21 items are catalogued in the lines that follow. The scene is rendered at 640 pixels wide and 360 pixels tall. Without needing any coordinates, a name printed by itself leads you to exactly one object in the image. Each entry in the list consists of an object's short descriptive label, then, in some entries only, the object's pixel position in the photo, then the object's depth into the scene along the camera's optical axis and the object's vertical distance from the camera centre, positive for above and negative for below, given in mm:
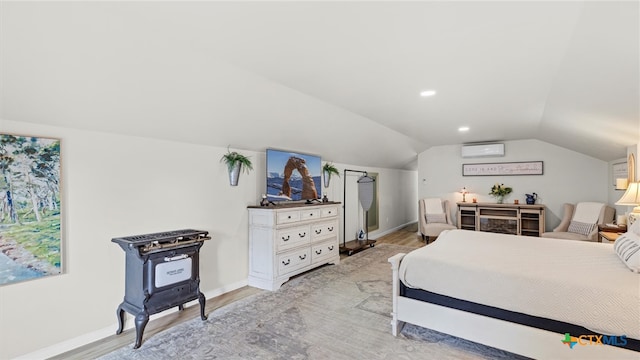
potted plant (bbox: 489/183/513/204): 6504 -220
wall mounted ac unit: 6395 +701
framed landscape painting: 2217 -204
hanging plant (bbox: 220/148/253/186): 3820 +252
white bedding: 1943 -756
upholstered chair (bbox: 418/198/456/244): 6518 -830
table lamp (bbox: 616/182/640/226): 3340 -194
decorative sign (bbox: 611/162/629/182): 4551 +170
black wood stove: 2637 -880
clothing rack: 5839 -1300
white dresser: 3930 -874
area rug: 2439 -1434
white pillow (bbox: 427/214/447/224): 6750 -856
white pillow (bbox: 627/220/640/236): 2625 -439
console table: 6031 -800
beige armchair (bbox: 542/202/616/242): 4902 -710
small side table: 3643 -704
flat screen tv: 4312 +97
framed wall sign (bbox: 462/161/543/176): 6253 +284
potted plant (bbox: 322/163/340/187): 5530 +203
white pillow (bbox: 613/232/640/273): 2230 -579
